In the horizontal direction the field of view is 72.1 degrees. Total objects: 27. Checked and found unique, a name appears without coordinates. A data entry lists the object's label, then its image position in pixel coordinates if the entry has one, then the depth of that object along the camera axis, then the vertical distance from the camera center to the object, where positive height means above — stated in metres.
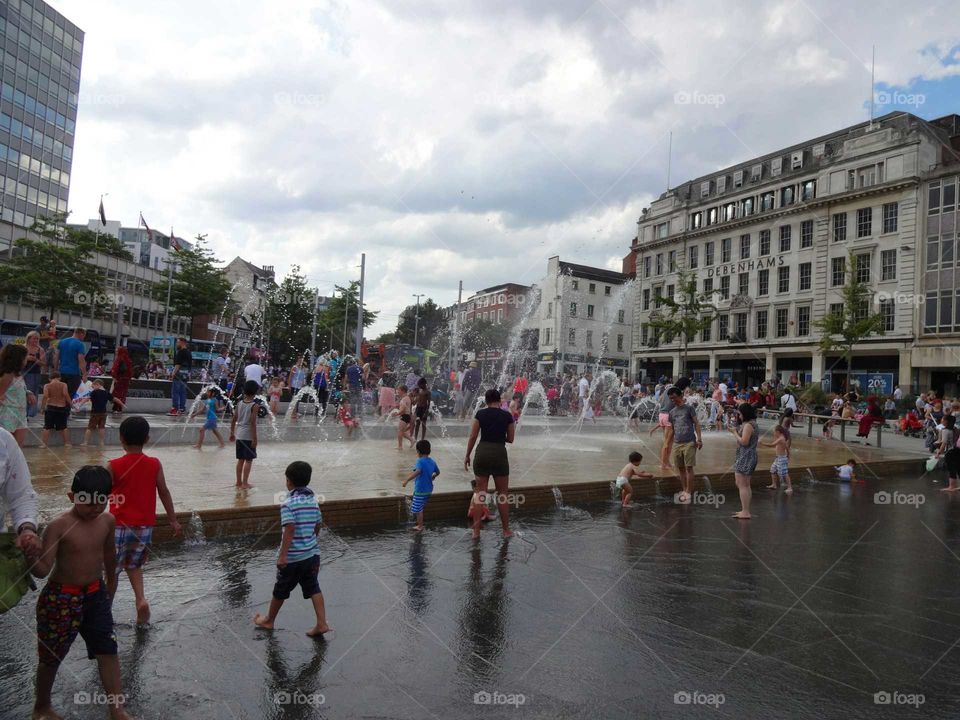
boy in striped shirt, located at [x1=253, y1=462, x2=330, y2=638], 4.68 -1.19
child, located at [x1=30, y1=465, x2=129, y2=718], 3.32 -1.12
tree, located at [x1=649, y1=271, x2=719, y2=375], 43.62 +6.09
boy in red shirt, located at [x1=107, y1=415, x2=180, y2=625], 4.67 -0.88
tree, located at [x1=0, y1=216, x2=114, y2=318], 38.88 +5.96
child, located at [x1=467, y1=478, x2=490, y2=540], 7.78 -1.31
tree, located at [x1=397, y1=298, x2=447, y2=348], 99.44 +11.13
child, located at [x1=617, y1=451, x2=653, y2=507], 10.37 -1.12
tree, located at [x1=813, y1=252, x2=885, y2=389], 33.53 +5.13
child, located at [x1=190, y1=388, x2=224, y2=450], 12.70 -0.74
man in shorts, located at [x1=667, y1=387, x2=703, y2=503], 11.05 -0.48
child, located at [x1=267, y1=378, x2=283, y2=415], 20.86 -0.21
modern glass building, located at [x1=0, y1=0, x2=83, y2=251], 58.91 +25.42
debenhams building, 38.41 +11.60
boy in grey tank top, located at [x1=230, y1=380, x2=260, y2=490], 8.71 -0.61
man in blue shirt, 11.19 +0.31
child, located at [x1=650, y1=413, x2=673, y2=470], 12.79 -0.79
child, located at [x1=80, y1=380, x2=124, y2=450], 11.84 -0.60
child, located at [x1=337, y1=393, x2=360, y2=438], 17.14 -0.72
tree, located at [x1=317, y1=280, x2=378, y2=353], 57.19 +6.64
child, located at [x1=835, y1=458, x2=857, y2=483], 15.05 -1.22
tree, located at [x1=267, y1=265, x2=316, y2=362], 52.88 +6.07
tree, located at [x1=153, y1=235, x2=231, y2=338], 45.47 +6.73
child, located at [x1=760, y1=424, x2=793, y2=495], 12.46 -0.81
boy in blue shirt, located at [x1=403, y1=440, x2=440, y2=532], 7.80 -0.97
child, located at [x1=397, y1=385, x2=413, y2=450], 13.77 -0.50
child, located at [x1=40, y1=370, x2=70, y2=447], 10.63 -0.49
